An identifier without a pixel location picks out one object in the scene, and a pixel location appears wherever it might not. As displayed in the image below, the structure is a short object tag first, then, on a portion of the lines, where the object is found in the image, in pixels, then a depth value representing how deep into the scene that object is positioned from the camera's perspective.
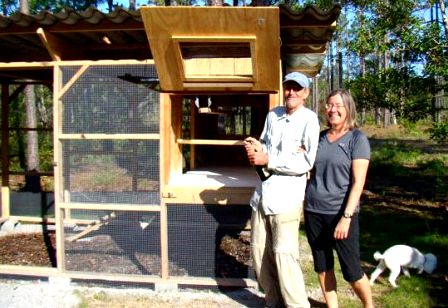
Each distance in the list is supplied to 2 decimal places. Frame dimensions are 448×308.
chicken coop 3.81
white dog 4.38
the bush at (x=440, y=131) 5.73
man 3.20
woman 3.06
